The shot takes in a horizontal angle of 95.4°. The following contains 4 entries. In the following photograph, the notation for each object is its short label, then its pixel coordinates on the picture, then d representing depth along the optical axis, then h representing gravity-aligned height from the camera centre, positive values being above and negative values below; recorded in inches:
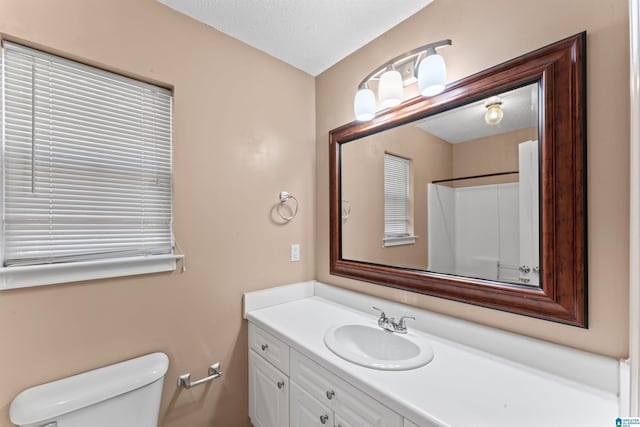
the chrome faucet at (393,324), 53.0 -20.2
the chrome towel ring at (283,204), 72.7 +2.6
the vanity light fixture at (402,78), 49.3 +25.6
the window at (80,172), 43.7 +7.3
